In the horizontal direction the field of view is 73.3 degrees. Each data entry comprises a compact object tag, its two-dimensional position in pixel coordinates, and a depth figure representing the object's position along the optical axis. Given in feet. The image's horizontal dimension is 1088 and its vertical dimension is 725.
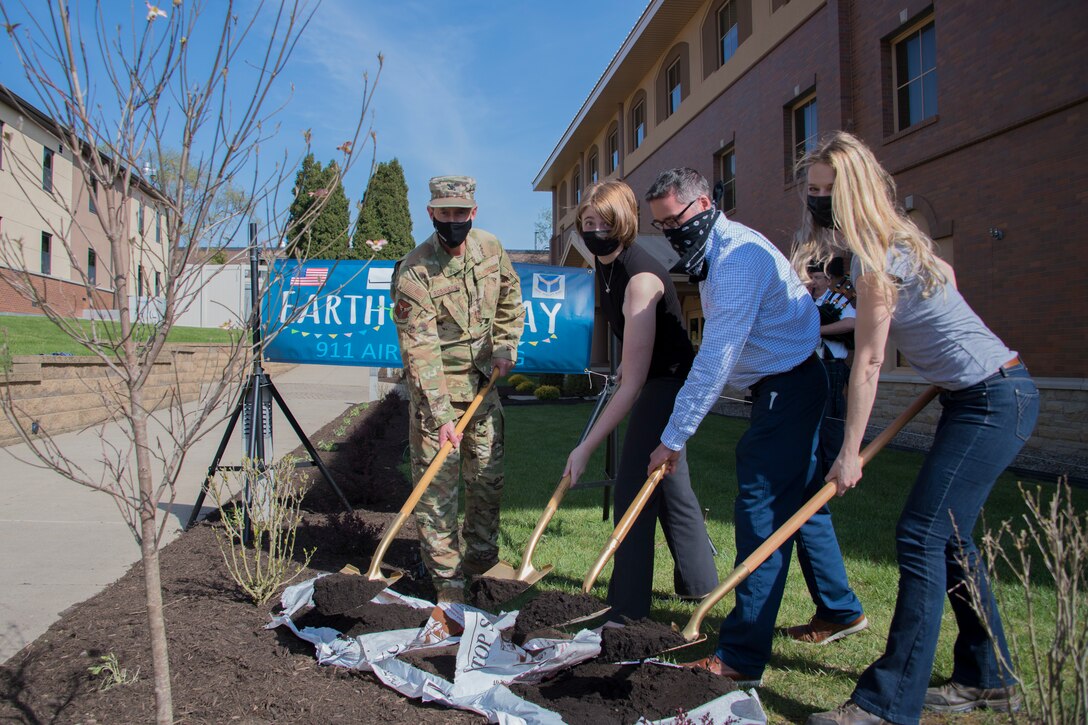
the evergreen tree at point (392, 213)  128.81
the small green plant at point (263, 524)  11.84
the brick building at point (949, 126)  27.25
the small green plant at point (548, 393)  62.08
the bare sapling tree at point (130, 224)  6.51
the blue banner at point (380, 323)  21.79
